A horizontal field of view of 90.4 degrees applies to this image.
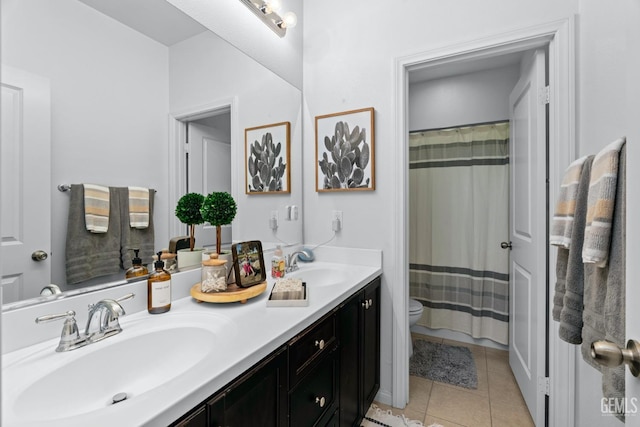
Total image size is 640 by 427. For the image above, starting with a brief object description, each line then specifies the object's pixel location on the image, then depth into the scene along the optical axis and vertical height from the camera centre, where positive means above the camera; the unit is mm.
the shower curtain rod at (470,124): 2544 +713
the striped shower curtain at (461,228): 2545 -151
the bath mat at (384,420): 1709 -1152
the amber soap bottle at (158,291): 1117 -286
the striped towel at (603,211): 907 -4
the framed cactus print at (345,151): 1896 +365
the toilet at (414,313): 2292 -747
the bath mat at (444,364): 2139 -1130
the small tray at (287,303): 1191 -348
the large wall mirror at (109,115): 895 +352
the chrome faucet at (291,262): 1858 -311
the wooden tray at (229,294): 1187 -321
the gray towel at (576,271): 1104 -215
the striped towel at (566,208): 1154 +6
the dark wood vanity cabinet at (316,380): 818 -574
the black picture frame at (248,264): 1289 -227
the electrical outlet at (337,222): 2008 -75
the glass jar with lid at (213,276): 1226 -258
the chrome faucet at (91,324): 872 -332
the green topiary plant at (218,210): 1331 +1
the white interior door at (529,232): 1629 -127
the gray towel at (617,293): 828 -229
